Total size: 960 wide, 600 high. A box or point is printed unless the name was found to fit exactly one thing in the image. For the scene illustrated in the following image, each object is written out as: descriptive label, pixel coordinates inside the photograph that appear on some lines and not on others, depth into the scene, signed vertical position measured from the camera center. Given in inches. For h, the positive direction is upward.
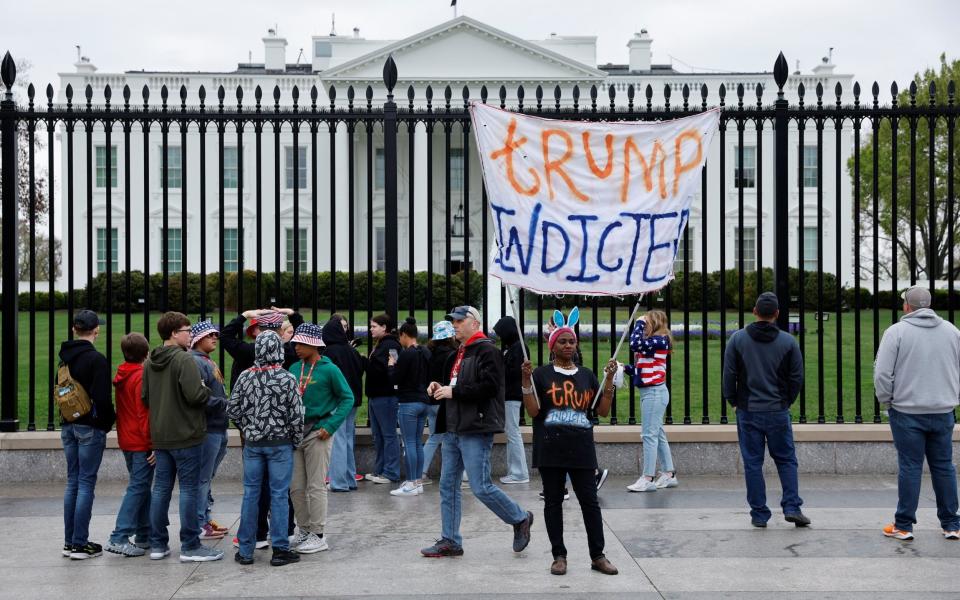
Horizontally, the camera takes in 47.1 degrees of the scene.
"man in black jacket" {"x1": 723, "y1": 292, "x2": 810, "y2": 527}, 325.1 -30.9
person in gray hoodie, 306.0 -29.3
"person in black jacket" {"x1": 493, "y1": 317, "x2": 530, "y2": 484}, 398.0 -41.4
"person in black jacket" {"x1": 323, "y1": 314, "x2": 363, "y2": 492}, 388.8 -34.8
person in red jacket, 298.4 -40.3
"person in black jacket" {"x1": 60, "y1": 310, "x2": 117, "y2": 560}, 296.5 -38.0
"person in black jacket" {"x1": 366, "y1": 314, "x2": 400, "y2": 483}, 399.5 -39.5
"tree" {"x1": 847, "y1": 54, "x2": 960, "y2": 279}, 1437.0 +173.7
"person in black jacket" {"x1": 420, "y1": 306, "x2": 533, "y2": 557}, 290.7 -35.4
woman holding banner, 274.8 -36.3
